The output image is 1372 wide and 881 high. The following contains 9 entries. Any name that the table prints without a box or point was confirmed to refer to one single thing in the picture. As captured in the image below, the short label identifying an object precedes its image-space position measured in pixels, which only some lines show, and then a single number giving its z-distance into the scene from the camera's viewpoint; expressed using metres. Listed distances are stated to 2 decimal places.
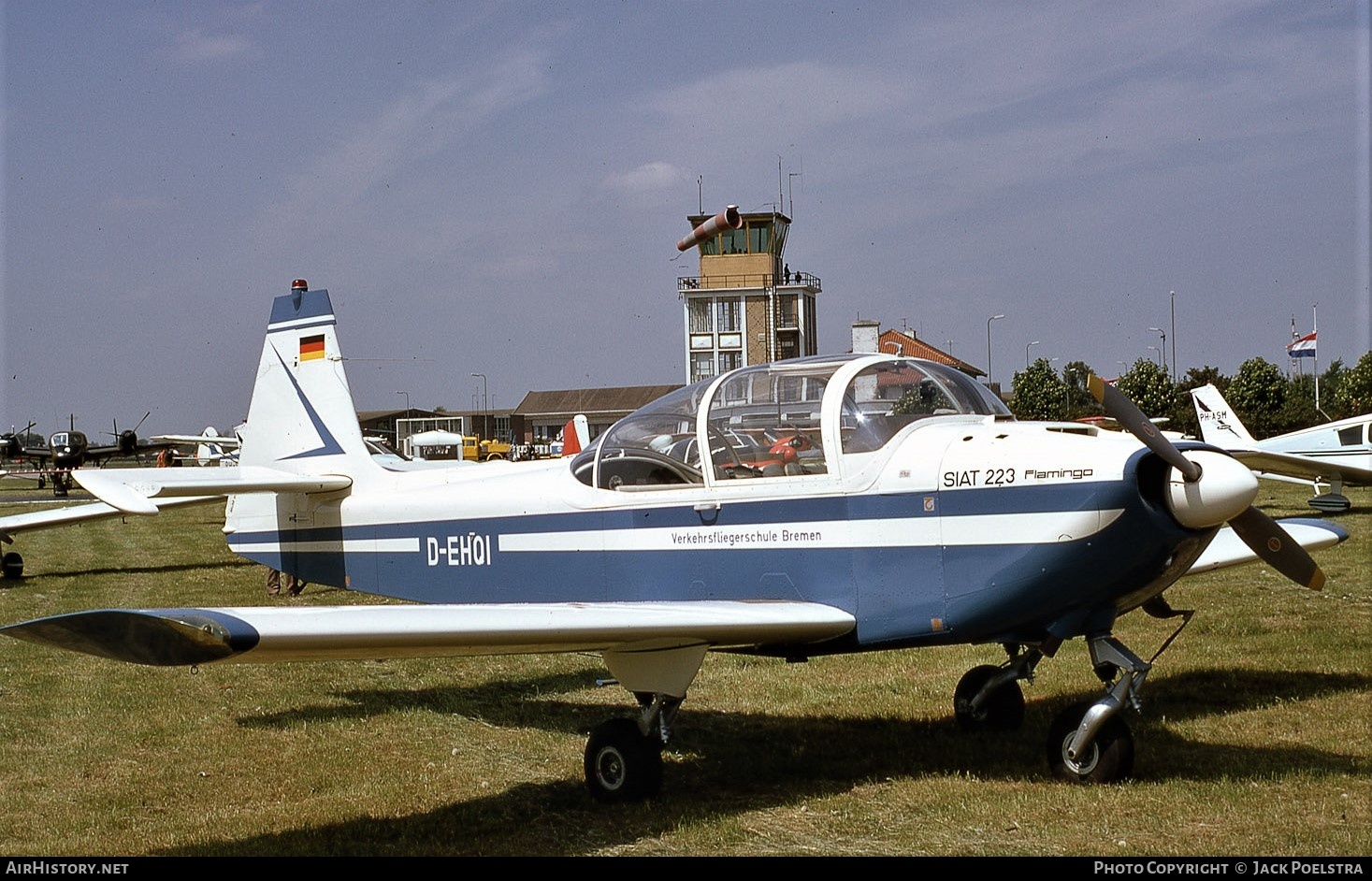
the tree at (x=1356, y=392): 52.41
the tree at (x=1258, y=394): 57.84
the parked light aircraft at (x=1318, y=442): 25.86
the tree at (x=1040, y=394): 62.69
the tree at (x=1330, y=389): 61.86
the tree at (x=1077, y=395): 60.54
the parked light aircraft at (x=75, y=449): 57.06
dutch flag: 54.12
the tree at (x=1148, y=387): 58.03
